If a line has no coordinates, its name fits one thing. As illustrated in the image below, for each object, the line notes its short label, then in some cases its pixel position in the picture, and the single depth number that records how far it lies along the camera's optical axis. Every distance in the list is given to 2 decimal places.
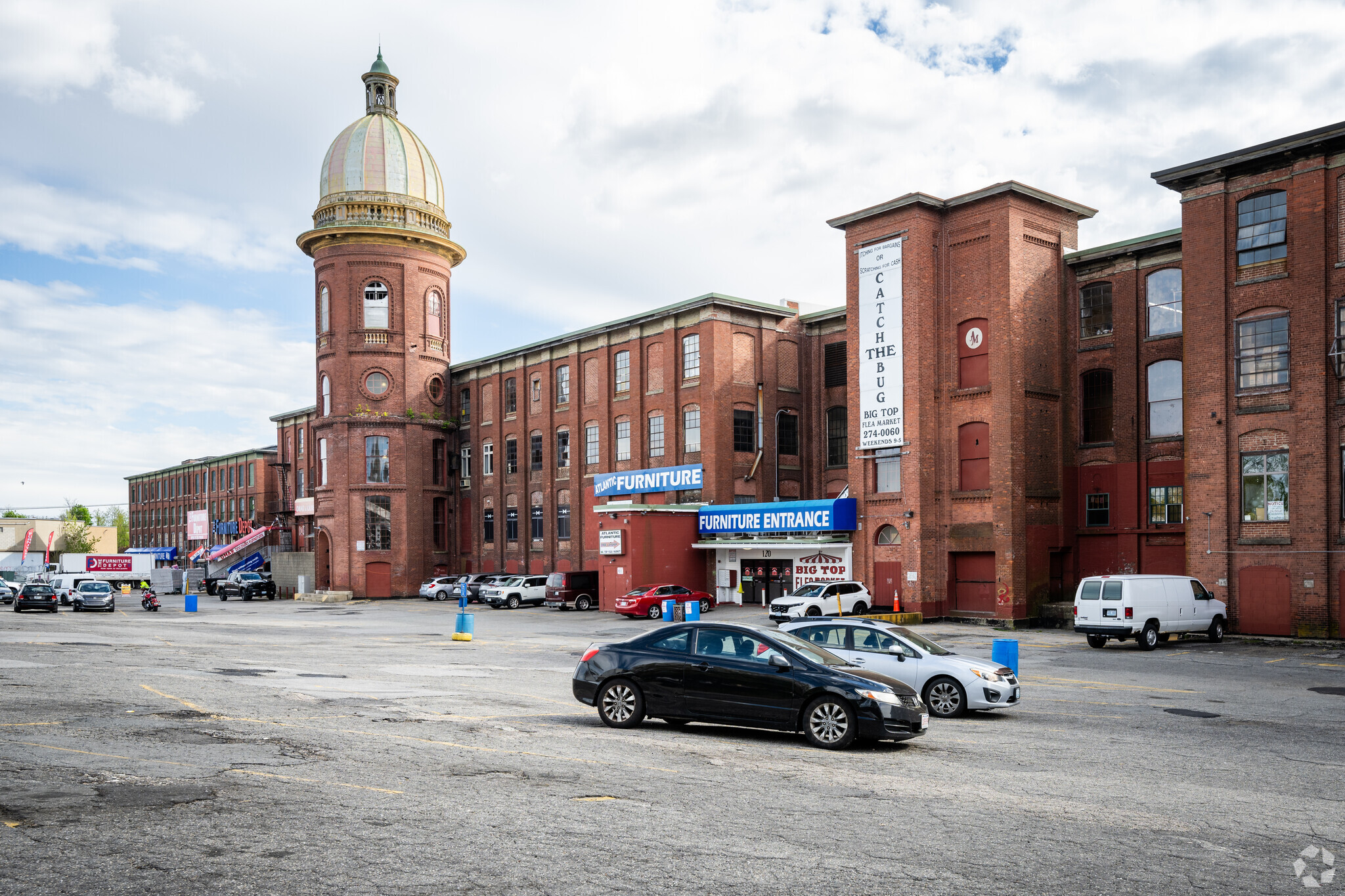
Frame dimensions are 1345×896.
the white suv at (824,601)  35.25
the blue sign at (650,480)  48.19
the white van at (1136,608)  26.56
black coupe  11.82
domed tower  60.97
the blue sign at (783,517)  41.00
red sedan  41.59
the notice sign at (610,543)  46.06
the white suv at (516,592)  50.56
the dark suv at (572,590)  47.88
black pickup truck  62.06
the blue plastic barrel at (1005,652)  17.64
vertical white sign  39.97
